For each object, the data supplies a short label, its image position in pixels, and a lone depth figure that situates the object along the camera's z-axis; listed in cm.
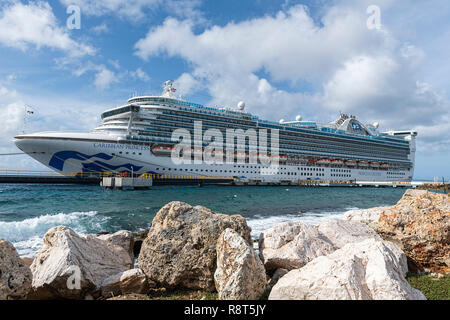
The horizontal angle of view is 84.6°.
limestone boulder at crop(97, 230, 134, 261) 602
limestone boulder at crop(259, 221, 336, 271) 492
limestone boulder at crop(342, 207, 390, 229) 837
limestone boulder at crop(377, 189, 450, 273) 515
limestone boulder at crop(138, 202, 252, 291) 461
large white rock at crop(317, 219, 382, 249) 582
